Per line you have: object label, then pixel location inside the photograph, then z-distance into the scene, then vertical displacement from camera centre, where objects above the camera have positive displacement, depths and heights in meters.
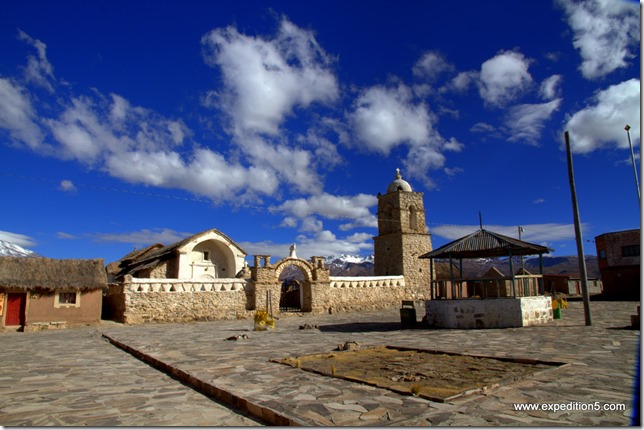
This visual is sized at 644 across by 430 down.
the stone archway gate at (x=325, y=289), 23.27 -0.50
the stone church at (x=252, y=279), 20.23 +0.20
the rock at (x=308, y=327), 15.53 -1.70
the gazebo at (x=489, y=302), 13.62 -0.82
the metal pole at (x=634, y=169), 10.17 +3.76
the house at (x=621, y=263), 31.00 +0.83
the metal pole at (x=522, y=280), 14.86 -0.13
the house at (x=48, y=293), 18.30 -0.21
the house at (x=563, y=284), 39.72 -0.80
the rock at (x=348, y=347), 9.33 -1.48
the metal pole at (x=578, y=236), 13.16 +1.26
